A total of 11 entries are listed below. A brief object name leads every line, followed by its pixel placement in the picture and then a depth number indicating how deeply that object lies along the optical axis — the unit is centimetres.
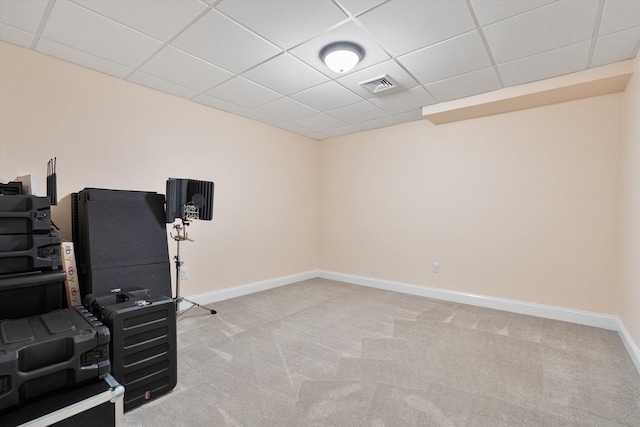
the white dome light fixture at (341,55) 243
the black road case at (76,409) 123
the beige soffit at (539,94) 273
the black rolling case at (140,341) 173
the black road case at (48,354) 124
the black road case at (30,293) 162
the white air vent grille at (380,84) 301
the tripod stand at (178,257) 321
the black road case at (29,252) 165
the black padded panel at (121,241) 230
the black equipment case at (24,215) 167
